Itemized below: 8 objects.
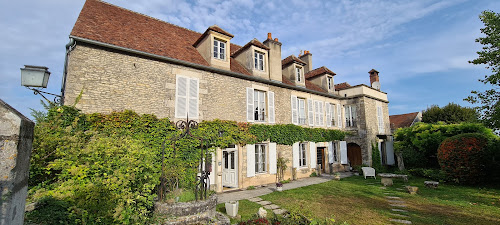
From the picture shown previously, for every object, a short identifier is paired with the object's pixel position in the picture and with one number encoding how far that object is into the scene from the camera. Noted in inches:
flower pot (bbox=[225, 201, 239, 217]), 219.6
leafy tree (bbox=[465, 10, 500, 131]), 328.4
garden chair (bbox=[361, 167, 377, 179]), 475.2
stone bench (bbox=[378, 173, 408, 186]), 388.2
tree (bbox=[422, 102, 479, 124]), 800.3
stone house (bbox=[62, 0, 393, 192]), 279.0
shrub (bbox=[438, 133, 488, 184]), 366.0
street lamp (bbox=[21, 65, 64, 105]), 227.3
